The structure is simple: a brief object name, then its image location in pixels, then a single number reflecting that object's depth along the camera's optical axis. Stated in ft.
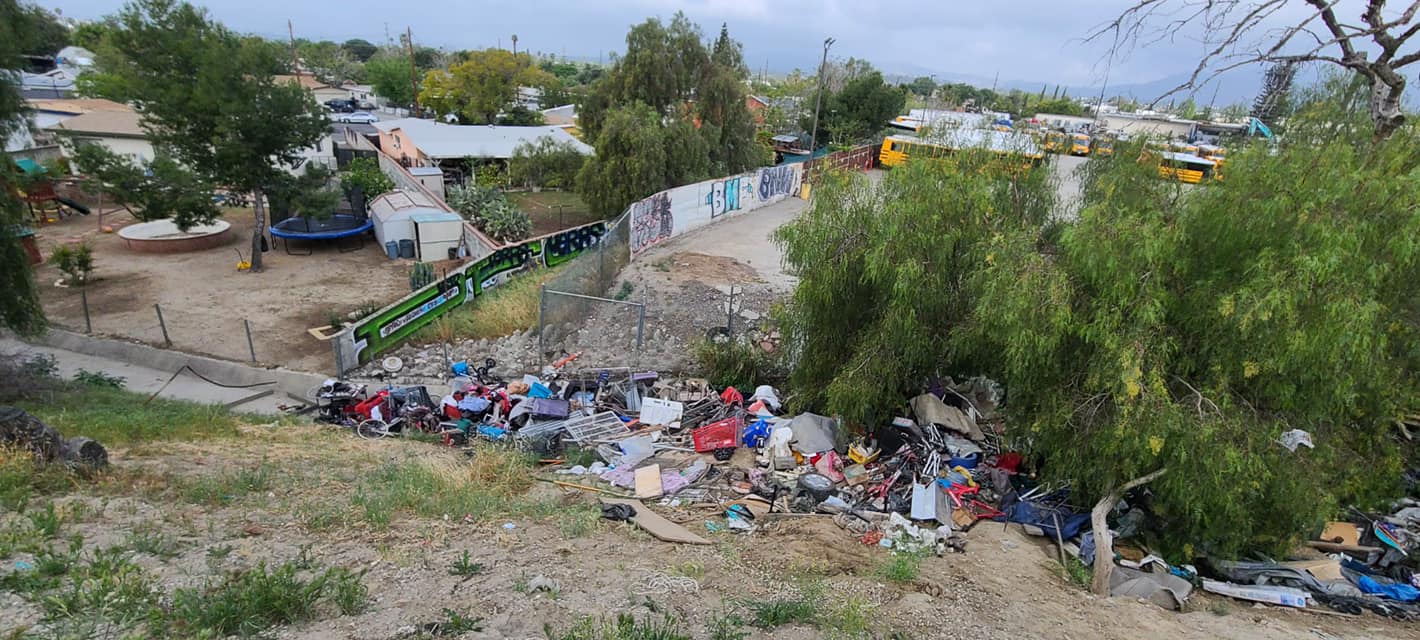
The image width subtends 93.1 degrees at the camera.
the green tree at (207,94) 63.10
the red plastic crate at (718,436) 35.94
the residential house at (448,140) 105.60
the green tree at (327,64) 293.02
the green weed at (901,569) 23.08
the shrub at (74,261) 63.00
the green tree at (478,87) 165.48
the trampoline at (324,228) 77.15
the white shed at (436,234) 73.67
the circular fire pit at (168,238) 76.64
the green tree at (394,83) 215.72
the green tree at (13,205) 39.73
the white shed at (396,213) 75.33
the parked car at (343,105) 199.80
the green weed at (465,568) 20.15
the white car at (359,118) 165.60
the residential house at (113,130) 107.14
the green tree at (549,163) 100.48
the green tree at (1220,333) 20.76
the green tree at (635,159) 80.23
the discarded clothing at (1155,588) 24.07
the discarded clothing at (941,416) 34.35
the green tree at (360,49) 425.20
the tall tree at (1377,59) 28.40
